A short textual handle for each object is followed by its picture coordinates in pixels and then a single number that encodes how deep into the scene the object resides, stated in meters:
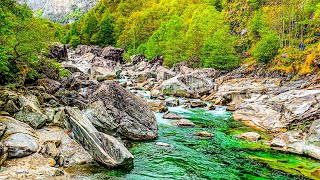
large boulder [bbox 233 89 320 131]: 22.20
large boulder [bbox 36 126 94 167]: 13.55
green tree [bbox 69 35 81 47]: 113.56
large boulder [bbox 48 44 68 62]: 51.36
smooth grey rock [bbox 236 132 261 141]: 19.95
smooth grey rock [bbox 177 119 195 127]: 23.62
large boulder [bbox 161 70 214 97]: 39.62
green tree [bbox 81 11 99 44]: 114.94
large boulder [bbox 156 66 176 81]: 50.75
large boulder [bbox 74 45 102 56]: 96.54
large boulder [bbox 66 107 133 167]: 13.82
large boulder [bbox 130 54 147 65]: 84.94
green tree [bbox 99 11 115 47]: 112.88
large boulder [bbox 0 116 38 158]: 12.75
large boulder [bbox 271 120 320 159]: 16.61
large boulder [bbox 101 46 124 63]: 89.12
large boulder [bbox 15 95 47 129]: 16.73
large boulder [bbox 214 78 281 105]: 34.06
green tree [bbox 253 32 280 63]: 46.13
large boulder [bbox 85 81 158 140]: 18.70
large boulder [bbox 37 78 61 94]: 25.97
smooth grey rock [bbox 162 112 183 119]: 25.74
